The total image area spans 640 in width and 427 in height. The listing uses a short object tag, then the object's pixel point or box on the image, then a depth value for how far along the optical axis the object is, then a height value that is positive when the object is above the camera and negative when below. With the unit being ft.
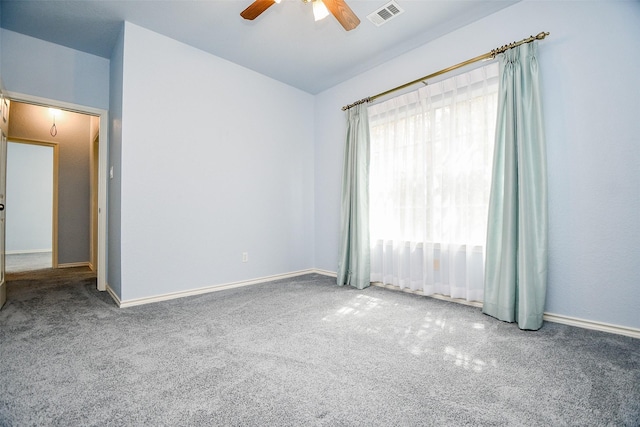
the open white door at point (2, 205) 8.02 +0.19
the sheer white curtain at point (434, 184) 7.99 +0.98
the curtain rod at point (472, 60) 6.89 +4.39
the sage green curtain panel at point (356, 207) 10.44 +0.26
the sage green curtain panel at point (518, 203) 6.57 +0.28
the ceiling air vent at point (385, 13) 7.58 +5.73
